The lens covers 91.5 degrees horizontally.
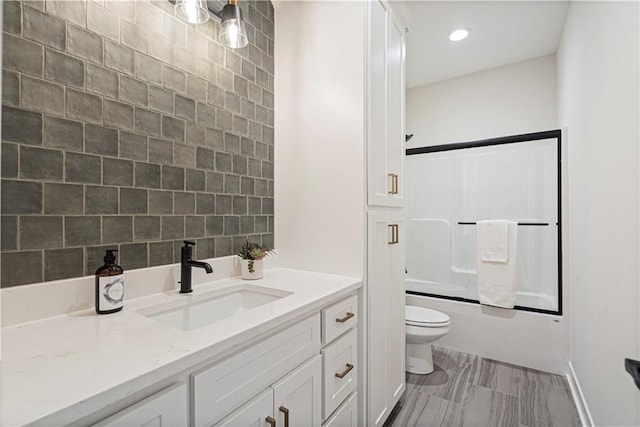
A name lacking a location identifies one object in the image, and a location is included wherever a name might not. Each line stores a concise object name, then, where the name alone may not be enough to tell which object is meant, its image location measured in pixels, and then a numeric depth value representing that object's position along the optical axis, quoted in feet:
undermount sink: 3.53
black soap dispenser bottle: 3.08
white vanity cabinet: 2.50
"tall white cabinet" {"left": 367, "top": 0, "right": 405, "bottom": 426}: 4.87
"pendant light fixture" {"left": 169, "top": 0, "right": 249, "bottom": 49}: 3.85
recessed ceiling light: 7.88
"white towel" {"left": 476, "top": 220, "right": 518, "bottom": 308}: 7.98
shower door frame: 7.59
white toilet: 6.99
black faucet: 3.93
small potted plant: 4.73
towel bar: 8.08
